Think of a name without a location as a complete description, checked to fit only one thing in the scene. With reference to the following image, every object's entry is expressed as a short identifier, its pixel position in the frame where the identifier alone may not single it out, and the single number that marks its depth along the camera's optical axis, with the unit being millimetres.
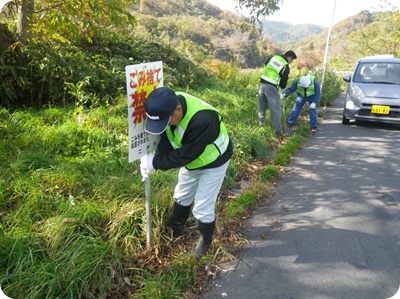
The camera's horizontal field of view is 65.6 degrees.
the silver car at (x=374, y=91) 6859
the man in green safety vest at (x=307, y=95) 6996
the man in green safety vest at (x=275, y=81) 6125
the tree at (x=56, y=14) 4488
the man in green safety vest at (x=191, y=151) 2256
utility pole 9172
